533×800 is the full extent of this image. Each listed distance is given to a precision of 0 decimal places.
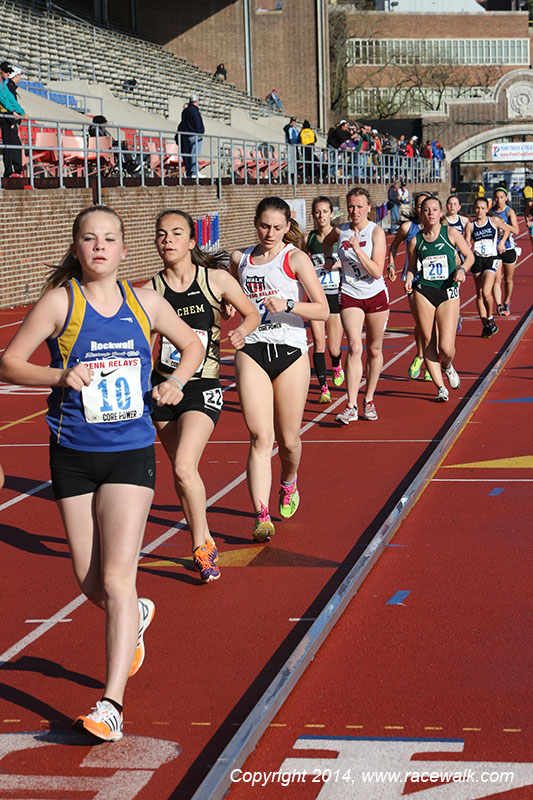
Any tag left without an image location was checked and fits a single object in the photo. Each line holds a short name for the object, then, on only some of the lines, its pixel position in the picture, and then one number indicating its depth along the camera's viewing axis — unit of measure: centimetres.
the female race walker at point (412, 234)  1408
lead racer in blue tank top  477
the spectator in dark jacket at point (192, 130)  3153
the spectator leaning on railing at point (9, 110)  2166
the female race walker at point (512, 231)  1919
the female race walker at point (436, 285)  1301
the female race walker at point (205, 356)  684
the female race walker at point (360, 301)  1173
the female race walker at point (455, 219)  1678
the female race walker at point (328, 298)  1316
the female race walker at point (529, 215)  2362
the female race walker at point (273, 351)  772
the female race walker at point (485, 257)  1838
